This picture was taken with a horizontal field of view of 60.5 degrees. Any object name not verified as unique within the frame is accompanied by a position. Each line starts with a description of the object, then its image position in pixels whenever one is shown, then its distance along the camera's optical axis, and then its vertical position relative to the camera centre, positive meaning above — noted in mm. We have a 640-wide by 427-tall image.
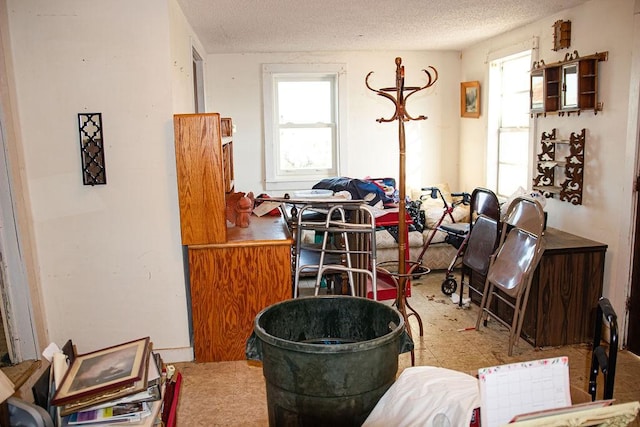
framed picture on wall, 5590 +406
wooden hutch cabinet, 3238 -691
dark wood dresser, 3488 -1008
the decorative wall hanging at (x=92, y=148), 3191 +13
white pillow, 1617 -797
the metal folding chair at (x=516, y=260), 3389 -793
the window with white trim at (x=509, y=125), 4816 +111
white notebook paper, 1443 -672
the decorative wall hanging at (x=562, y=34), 3918 +721
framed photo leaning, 2105 -902
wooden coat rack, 3115 -67
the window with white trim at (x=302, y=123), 5871 +219
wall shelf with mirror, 3623 +349
